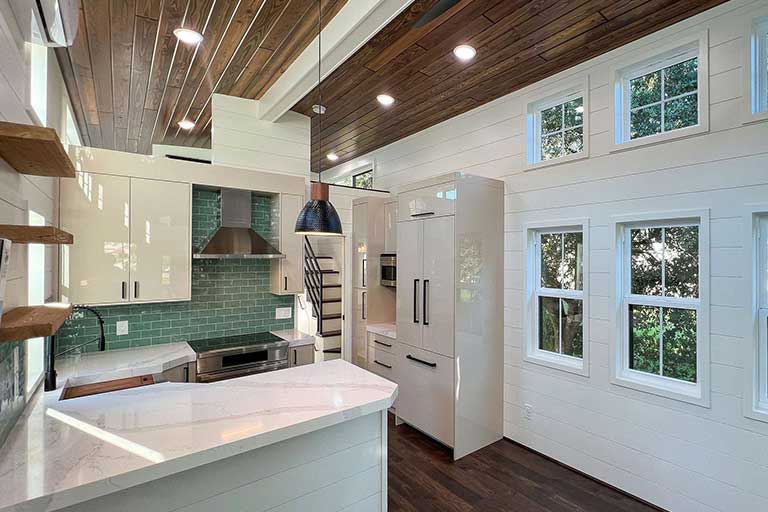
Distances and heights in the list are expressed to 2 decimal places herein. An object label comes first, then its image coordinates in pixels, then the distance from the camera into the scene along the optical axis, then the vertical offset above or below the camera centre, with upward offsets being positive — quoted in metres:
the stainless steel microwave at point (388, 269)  4.29 -0.17
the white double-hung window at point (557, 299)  3.10 -0.38
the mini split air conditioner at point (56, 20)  1.36 +0.92
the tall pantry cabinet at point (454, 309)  3.21 -0.50
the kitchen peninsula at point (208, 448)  1.19 -0.72
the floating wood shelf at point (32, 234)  1.17 +0.06
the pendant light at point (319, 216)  2.18 +0.23
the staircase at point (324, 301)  5.00 -0.65
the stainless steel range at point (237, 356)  3.03 -0.89
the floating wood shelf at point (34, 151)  1.16 +0.36
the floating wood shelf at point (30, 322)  1.11 -0.23
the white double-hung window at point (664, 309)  2.45 -0.37
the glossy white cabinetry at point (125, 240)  2.75 +0.11
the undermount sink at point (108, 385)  2.24 -0.88
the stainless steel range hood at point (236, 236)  3.28 +0.17
